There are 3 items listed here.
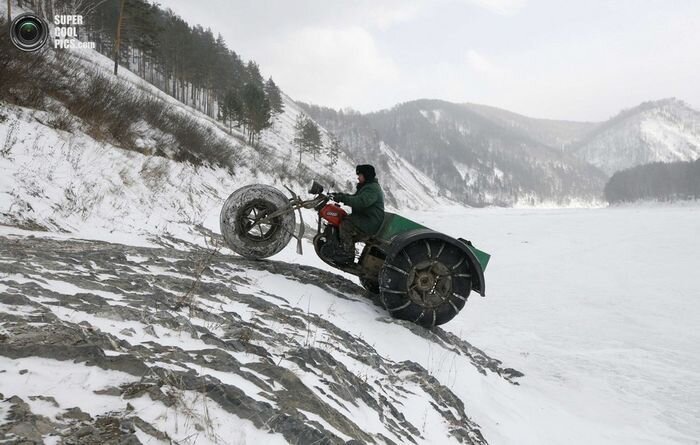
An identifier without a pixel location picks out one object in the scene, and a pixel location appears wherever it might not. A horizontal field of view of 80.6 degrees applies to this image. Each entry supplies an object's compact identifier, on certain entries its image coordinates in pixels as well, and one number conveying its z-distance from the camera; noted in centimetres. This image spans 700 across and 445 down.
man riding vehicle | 526
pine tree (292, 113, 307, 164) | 6312
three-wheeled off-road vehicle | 489
